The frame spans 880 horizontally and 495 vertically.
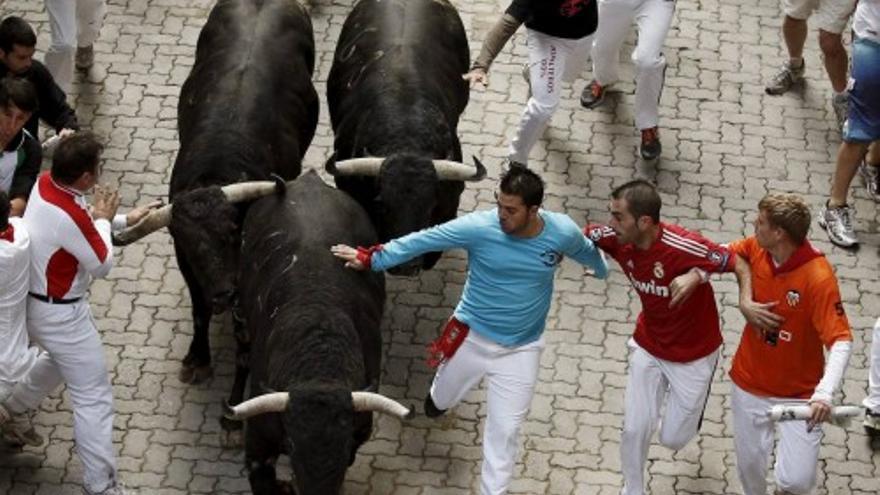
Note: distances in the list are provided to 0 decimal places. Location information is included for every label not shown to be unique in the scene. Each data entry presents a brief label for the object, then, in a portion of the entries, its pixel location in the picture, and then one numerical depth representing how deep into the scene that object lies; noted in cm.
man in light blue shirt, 1139
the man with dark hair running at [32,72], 1306
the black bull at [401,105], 1305
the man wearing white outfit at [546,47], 1429
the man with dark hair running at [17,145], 1210
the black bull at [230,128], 1255
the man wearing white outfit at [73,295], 1125
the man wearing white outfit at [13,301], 1120
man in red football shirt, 1118
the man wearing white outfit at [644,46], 1508
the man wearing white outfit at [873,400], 1272
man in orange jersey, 1087
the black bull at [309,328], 1088
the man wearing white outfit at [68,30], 1519
